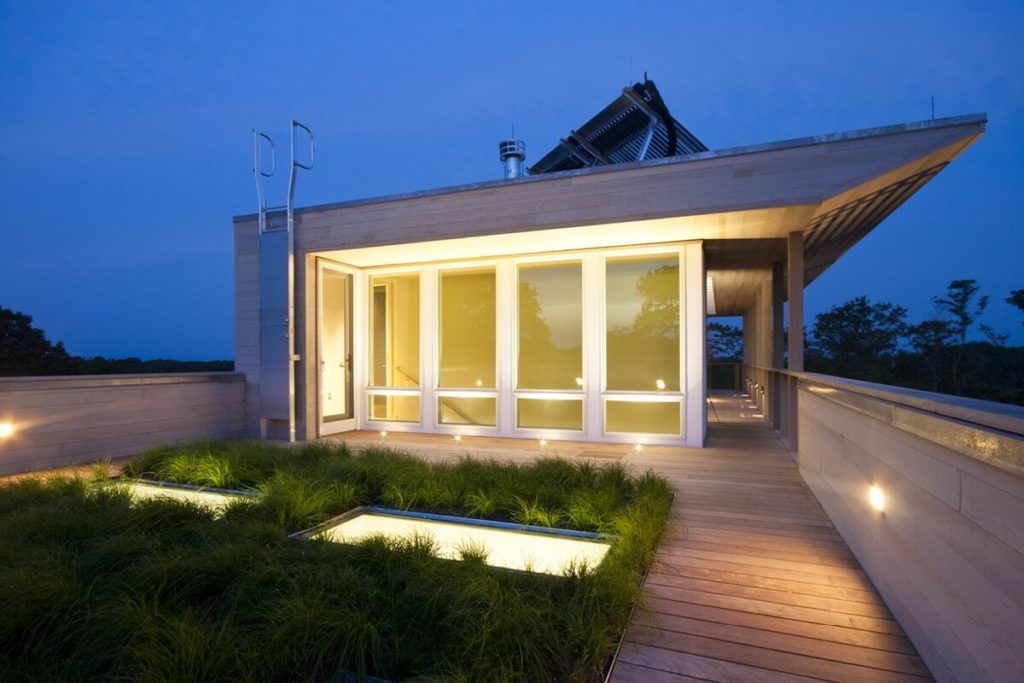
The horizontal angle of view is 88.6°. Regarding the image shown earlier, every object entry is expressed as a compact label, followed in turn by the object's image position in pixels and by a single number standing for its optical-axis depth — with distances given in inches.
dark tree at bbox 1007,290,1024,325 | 668.0
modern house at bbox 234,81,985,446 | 204.5
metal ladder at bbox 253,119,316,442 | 270.2
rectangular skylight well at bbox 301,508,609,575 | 111.7
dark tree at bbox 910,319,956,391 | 788.6
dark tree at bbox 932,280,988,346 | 836.0
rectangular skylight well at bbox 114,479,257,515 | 139.2
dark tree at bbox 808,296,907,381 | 831.8
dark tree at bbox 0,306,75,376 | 526.9
